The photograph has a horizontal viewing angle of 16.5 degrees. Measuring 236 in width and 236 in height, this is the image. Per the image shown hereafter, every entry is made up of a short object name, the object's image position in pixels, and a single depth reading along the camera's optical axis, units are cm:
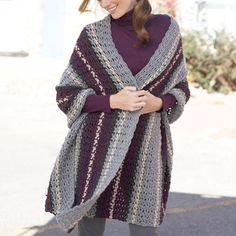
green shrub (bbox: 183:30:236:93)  1595
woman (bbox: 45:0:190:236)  349
